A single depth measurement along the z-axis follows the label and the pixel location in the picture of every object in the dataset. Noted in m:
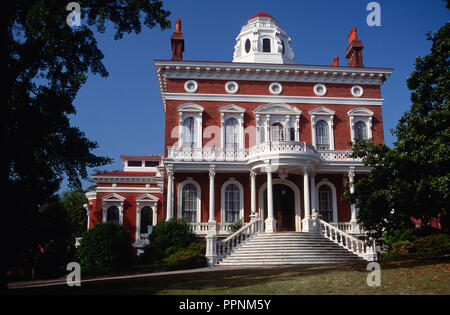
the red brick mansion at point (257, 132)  25.33
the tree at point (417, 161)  12.82
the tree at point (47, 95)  12.14
